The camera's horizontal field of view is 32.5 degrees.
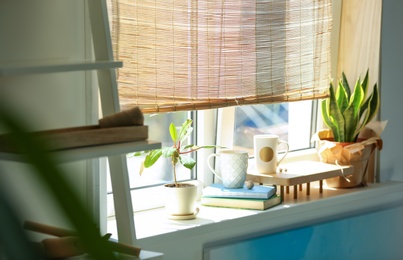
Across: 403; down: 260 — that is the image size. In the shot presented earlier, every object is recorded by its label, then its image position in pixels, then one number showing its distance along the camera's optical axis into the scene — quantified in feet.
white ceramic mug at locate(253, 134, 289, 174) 8.84
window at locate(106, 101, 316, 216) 8.46
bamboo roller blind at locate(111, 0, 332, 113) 7.54
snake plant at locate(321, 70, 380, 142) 9.38
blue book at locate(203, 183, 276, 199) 8.34
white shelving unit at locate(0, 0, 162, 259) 5.93
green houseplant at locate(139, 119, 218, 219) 7.81
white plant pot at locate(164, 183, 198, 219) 7.81
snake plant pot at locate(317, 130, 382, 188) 9.30
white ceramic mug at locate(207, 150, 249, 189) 8.50
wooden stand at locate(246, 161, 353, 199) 8.62
